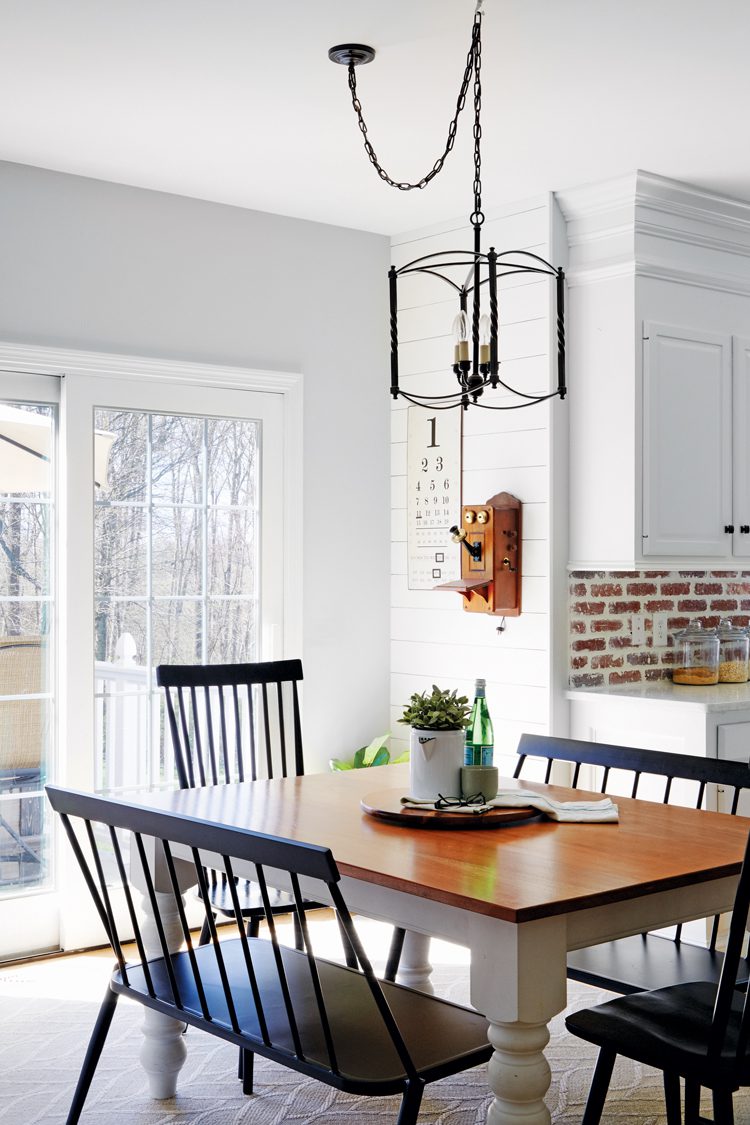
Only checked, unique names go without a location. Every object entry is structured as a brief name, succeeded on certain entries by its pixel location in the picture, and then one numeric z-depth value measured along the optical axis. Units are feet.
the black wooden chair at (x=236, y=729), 10.34
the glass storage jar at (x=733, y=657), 14.97
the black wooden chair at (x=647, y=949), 8.44
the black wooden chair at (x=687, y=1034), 6.51
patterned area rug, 9.76
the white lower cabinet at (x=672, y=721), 13.08
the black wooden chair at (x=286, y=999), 6.55
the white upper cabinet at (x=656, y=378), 13.98
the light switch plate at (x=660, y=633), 15.37
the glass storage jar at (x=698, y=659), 14.76
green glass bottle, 9.02
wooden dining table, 6.55
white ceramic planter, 8.90
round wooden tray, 8.50
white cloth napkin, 8.78
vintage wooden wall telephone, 14.62
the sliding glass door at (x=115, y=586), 13.65
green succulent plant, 8.85
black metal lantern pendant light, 8.29
